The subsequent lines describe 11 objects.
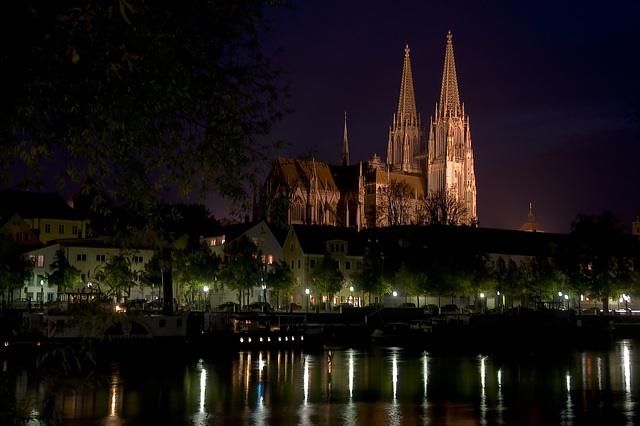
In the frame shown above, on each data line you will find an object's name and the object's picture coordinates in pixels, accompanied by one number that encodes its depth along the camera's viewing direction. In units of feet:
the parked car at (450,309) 307.17
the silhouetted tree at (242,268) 282.77
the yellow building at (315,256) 326.65
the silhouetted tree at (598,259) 321.32
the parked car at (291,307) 295.32
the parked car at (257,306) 289.33
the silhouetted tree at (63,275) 270.87
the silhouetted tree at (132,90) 42.83
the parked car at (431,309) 295.56
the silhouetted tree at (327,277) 299.99
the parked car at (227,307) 287.69
